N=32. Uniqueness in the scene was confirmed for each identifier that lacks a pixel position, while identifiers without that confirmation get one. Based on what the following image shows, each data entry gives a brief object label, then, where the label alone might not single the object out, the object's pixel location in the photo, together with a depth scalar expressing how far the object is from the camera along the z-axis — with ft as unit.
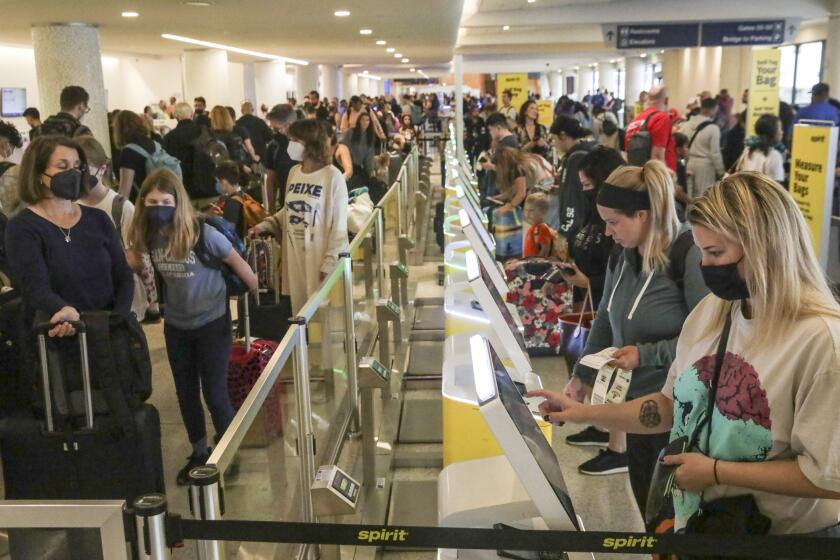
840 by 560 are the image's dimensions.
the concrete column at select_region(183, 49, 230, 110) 58.39
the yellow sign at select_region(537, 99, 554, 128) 77.25
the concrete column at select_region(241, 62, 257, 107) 104.12
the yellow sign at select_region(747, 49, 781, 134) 43.70
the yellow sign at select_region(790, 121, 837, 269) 25.07
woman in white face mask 16.76
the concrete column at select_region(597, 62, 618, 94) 138.42
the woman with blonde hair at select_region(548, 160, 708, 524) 9.85
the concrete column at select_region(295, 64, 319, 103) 101.19
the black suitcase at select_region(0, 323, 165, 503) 11.92
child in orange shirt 21.99
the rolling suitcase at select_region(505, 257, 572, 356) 20.71
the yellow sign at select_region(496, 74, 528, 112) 73.26
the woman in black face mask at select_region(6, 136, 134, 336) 11.78
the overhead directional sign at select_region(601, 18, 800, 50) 56.59
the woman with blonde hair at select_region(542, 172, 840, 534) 5.91
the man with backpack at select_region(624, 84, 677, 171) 29.25
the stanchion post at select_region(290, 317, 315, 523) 9.61
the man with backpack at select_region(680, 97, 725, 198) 36.40
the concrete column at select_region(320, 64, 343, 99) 106.60
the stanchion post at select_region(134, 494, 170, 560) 5.55
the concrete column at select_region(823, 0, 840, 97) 50.11
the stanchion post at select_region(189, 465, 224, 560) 5.90
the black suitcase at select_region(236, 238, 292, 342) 19.10
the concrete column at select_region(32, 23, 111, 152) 37.24
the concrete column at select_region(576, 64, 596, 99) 155.22
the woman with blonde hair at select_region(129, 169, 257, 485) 13.32
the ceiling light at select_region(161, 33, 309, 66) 49.74
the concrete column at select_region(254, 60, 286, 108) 88.12
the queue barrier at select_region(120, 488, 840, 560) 5.63
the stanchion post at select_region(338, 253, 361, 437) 13.92
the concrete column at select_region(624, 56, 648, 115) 95.04
